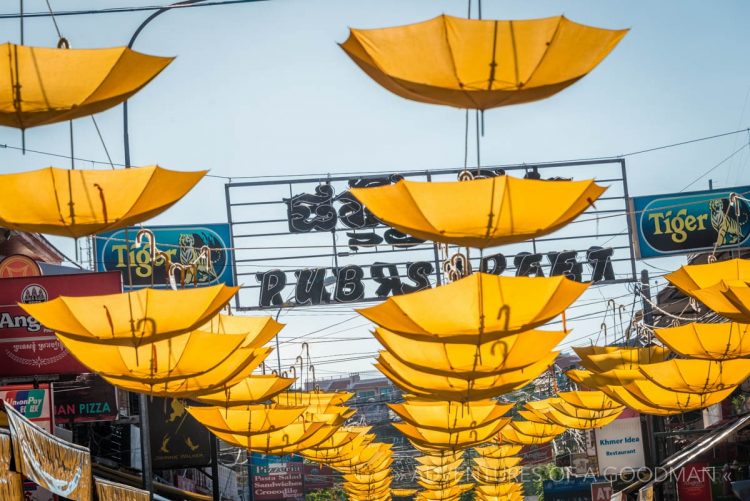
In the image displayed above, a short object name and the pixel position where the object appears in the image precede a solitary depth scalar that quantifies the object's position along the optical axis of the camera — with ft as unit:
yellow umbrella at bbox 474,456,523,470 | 101.71
